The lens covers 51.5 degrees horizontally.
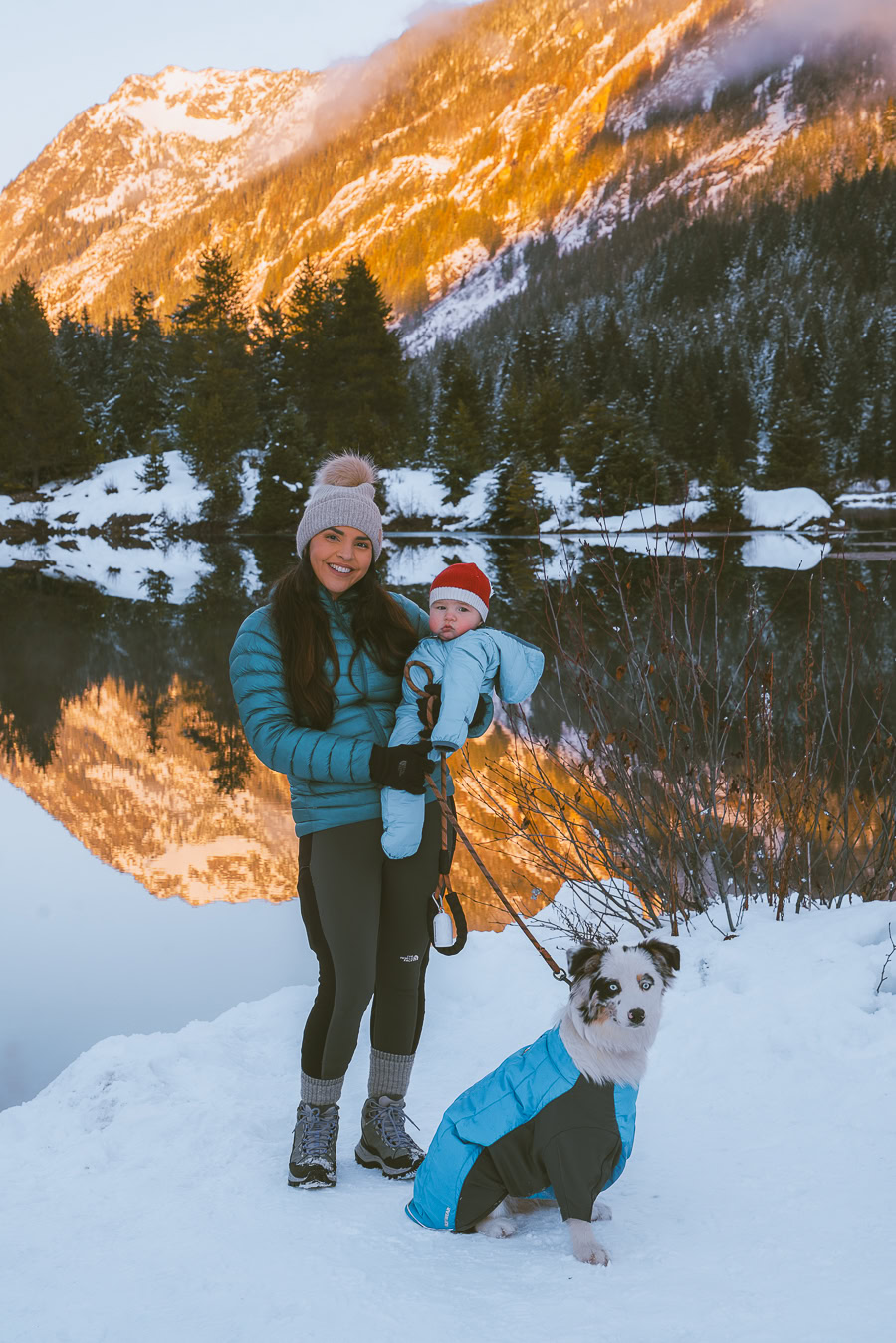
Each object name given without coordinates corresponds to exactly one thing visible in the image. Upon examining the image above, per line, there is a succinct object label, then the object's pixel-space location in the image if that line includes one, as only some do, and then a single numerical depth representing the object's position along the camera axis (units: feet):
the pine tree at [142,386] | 149.28
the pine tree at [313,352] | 124.36
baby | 7.77
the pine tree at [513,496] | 105.50
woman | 7.89
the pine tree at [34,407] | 126.21
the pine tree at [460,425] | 115.85
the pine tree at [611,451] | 106.93
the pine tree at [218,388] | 117.91
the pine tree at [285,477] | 108.99
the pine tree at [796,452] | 125.90
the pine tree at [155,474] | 124.26
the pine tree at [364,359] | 122.42
